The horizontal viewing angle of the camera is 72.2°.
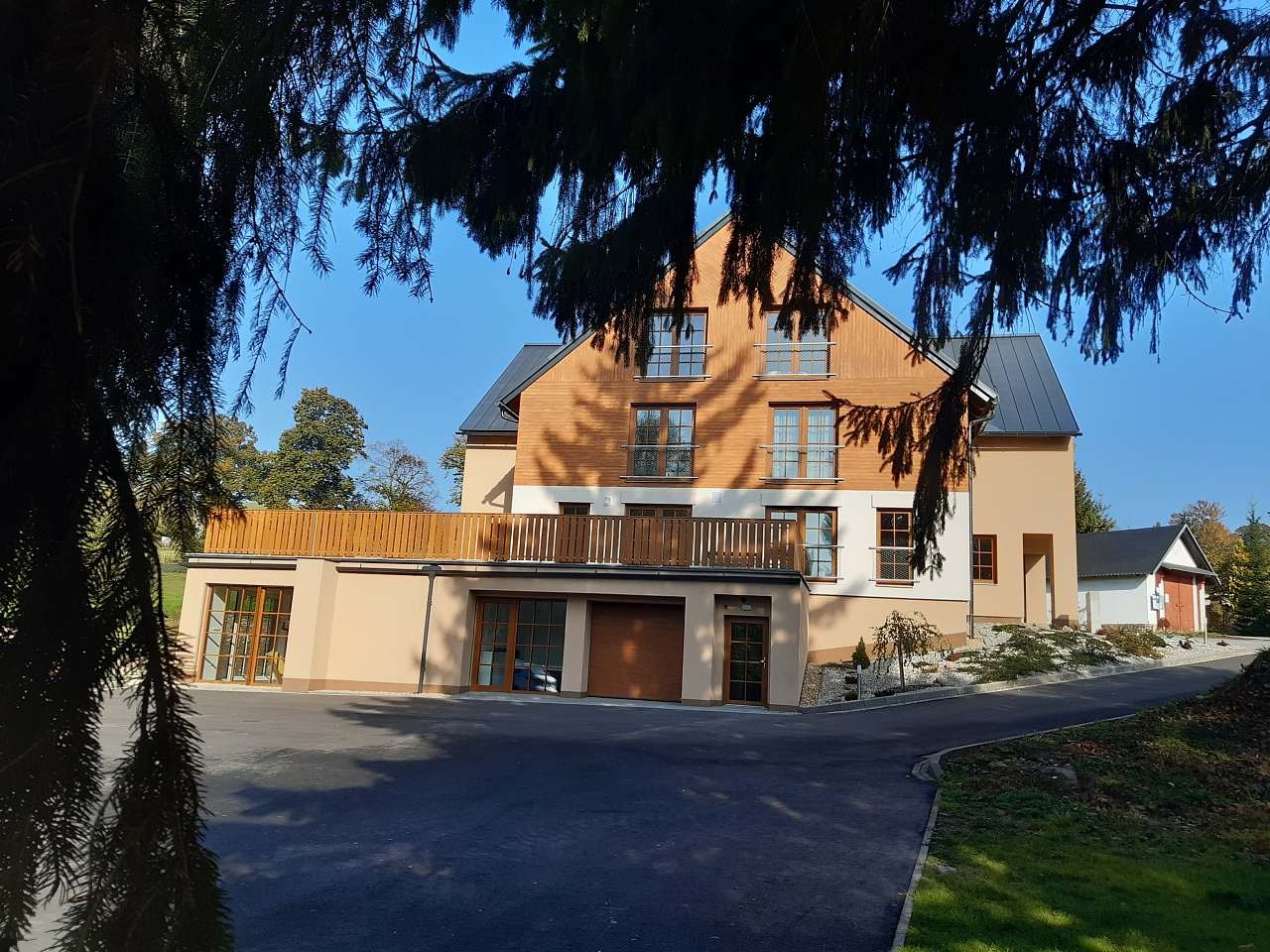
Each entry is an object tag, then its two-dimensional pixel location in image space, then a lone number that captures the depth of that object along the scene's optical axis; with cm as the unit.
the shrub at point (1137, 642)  2355
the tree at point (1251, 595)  3747
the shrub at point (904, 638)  1794
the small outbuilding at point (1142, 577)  3509
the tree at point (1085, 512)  4397
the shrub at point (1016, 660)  1905
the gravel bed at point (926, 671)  1856
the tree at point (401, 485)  4366
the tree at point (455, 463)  4949
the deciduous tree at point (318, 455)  4084
